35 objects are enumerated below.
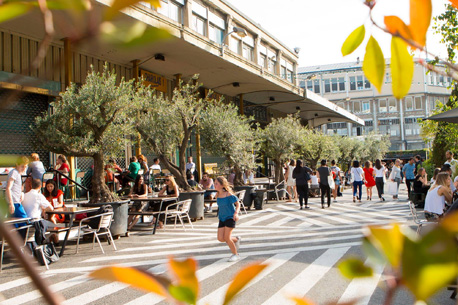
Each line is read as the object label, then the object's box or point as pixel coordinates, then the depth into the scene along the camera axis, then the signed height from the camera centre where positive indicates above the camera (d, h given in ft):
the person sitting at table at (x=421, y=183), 38.73 -1.54
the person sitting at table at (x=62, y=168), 37.12 +0.97
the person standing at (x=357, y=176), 53.16 -1.01
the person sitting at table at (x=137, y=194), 35.15 -1.49
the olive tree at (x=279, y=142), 66.49 +4.58
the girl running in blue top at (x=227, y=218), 22.29 -2.37
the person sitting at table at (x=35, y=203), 23.59 -1.28
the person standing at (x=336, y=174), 60.18 -0.68
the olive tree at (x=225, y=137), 50.72 +4.30
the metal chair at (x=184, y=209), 34.13 -2.84
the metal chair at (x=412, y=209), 24.85 -2.48
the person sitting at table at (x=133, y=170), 41.96 +0.63
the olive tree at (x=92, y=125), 29.89 +3.82
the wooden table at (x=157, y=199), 32.85 -1.90
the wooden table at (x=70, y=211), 25.12 -1.98
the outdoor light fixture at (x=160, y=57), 47.19 +13.35
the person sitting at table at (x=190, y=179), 45.41 -0.50
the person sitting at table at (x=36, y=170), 30.68 +0.72
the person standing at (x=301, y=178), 45.60 -0.84
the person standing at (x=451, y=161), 34.89 +0.34
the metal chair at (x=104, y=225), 25.86 -2.96
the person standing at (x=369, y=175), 51.72 -0.84
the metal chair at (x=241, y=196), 43.48 -2.38
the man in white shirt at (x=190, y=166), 53.21 +1.05
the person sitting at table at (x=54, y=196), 29.58 -1.21
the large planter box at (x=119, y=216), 29.86 -2.80
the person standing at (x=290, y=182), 55.62 -1.47
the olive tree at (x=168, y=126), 42.65 +5.00
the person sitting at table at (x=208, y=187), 46.09 -1.45
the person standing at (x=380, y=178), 52.42 -1.29
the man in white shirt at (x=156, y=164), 47.80 +1.32
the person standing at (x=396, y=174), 53.81 -0.88
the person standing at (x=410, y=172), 50.42 -0.64
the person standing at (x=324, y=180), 46.68 -1.12
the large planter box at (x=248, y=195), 47.85 -2.54
